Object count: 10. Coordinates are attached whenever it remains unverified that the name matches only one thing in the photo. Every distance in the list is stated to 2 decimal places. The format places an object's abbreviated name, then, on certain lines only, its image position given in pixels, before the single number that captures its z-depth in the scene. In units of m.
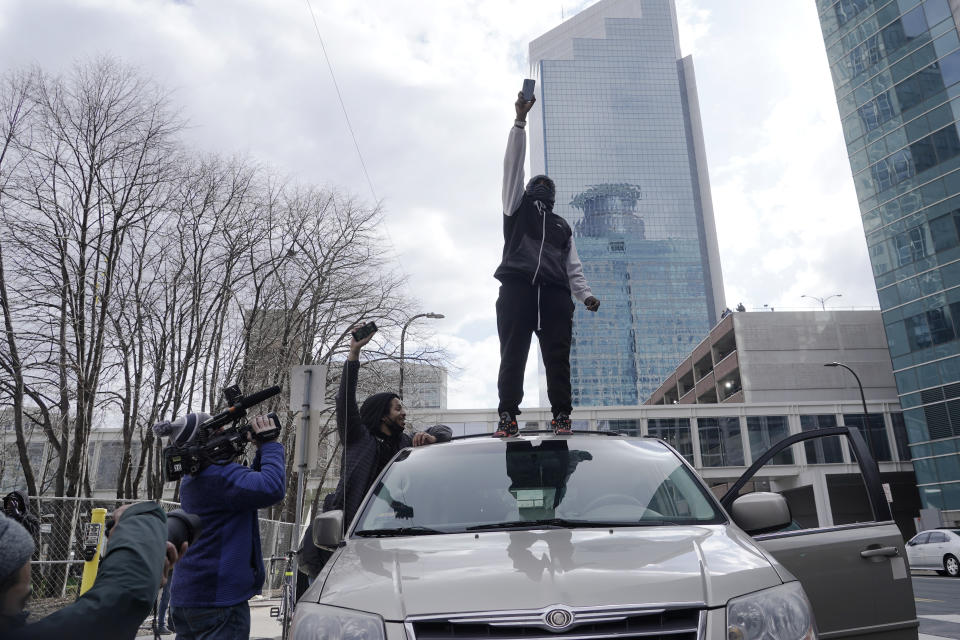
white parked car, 18.36
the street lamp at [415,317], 21.99
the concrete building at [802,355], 60.88
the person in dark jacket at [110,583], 1.33
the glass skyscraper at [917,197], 34.38
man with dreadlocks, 4.37
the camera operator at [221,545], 3.26
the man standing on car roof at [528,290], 4.89
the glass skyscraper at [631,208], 153.75
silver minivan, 2.03
